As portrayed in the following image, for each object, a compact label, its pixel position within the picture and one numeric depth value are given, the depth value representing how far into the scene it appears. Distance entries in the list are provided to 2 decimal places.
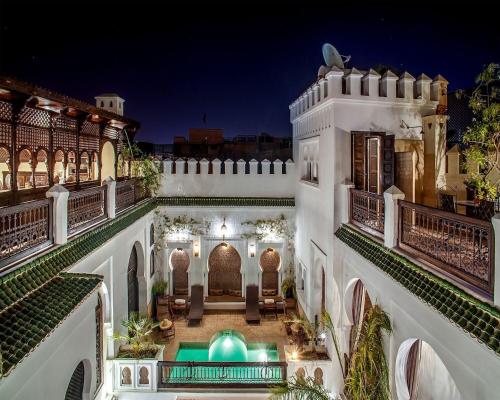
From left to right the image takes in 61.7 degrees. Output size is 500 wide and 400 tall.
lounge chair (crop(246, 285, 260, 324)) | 13.24
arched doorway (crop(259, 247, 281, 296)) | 15.36
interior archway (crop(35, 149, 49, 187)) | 12.59
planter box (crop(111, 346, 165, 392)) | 8.70
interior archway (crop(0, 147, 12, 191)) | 11.38
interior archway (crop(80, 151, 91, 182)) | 13.43
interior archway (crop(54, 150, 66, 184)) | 10.20
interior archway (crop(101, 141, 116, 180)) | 14.70
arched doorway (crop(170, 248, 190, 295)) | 15.26
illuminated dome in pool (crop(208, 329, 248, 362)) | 9.92
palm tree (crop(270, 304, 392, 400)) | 6.04
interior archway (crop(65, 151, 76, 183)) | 12.75
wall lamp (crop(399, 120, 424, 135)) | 9.30
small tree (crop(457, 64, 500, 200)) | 7.48
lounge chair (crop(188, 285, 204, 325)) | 13.25
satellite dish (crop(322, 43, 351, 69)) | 10.48
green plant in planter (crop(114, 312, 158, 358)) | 9.00
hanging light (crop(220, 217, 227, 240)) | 14.66
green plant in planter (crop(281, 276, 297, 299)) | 14.30
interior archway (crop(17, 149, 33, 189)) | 12.61
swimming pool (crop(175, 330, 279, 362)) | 9.95
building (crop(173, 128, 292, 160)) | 20.83
